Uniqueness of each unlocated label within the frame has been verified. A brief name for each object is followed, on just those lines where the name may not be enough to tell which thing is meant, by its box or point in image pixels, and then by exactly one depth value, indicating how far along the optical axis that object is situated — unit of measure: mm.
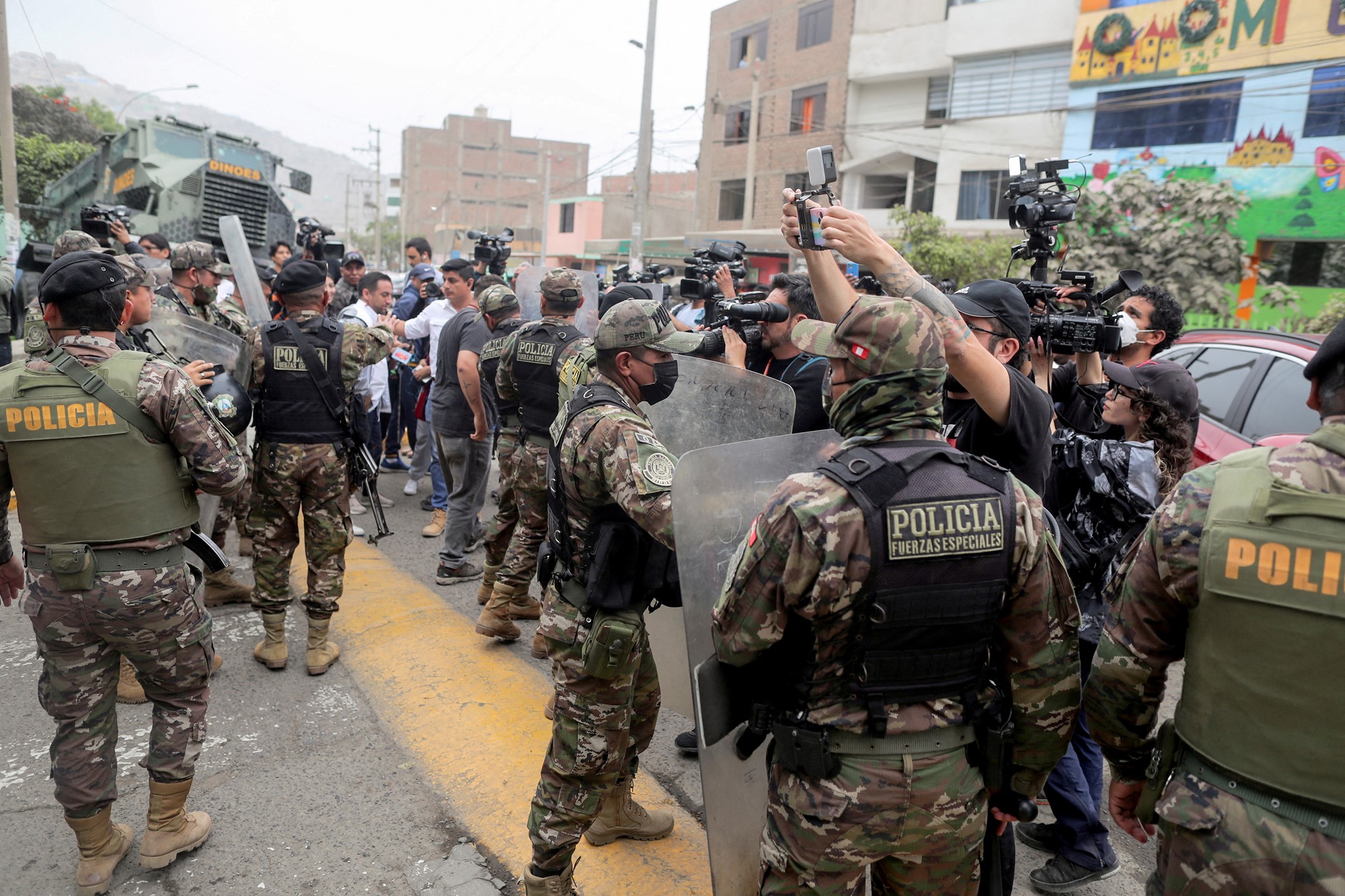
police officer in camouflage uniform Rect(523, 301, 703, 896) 2525
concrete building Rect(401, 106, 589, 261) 83125
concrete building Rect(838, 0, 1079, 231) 22141
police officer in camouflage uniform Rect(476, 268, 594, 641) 4566
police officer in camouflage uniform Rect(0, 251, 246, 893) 2684
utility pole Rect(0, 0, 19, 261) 12219
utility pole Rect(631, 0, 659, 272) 17859
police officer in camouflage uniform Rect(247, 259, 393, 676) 4246
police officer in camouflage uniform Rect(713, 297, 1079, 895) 1741
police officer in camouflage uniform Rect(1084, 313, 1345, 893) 1479
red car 4902
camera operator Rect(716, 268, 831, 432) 3699
